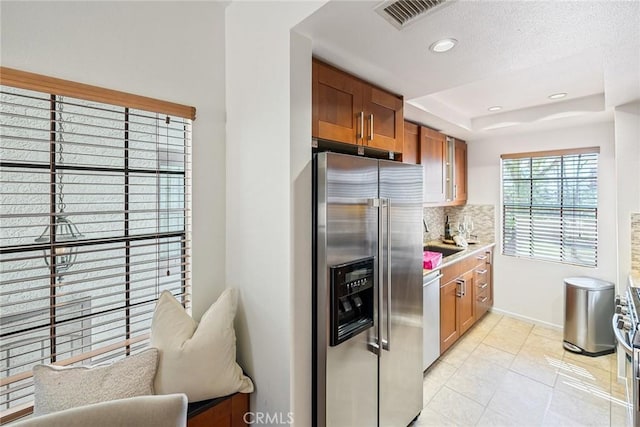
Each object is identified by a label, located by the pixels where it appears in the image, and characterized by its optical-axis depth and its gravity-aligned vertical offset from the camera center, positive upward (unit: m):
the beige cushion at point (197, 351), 1.33 -0.64
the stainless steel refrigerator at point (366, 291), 1.43 -0.43
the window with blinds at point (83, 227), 1.18 -0.05
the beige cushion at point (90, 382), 1.12 -0.67
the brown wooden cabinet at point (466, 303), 3.12 -0.98
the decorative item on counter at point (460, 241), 3.64 -0.34
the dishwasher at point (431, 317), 2.48 -0.90
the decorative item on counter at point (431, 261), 2.54 -0.40
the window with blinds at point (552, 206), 3.30 +0.10
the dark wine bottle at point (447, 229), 4.21 -0.21
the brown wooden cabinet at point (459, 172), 3.80 +0.56
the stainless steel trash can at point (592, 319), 2.93 -1.06
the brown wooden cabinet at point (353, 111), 1.57 +0.63
